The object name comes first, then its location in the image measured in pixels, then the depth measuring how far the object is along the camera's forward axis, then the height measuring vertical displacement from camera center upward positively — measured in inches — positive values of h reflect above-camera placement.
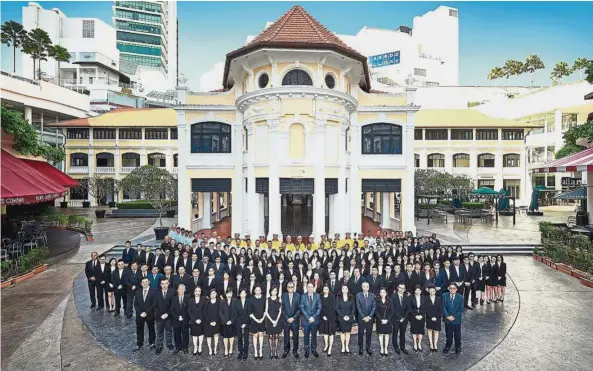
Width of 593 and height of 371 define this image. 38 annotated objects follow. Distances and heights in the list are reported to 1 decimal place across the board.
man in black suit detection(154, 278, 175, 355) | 335.9 -119.6
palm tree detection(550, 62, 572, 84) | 2313.0 +767.9
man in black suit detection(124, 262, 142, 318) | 404.2 -112.1
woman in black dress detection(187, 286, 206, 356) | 327.3 -122.6
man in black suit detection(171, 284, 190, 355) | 331.6 -128.1
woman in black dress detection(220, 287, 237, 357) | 325.1 -124.3
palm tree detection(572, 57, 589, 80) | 2059.5 +748.4
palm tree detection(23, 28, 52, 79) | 1780.3 +765.3
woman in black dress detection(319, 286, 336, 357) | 335.6 -129.2
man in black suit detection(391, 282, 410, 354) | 333.1 -122.8
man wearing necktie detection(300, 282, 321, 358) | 331.3 -123.0
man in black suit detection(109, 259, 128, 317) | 411.5 -115.8
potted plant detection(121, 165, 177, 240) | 1068.1 +12.5
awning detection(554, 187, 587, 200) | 948.0 -28.1
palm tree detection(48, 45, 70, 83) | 1878.8 +750.8
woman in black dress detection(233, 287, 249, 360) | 327.9 -131.7
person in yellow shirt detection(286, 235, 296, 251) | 564.7 -100.1
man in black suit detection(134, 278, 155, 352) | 337.6 -119.4
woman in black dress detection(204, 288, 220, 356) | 325.4 -122.7
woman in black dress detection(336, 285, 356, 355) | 333.1 -125.5
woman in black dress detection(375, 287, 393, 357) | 331.0 -129.7
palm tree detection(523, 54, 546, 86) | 2709.4 +958.7
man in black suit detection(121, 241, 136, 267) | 493.0 -96.5
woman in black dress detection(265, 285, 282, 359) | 329.1 -126.5
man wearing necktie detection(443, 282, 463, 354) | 329.1 -124.2
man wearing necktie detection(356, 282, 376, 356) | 335.3 -124.4
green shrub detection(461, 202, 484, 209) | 1440.7 -82.0
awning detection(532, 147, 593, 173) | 630.4 +41.5
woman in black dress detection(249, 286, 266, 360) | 328.2 -124.4
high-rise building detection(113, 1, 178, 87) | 3698.3 +1678.7
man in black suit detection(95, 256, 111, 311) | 428.1 -114.7
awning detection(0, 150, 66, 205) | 585.3 +7.7
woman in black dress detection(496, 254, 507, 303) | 453.4 -117.4
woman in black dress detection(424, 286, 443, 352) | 331.9 -120.1
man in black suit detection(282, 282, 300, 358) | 332.2 -125.1
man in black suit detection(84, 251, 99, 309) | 438.9 -111.5
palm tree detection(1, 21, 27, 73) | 1712.2 +786.6
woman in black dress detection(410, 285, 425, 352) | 333.4 -124.8
